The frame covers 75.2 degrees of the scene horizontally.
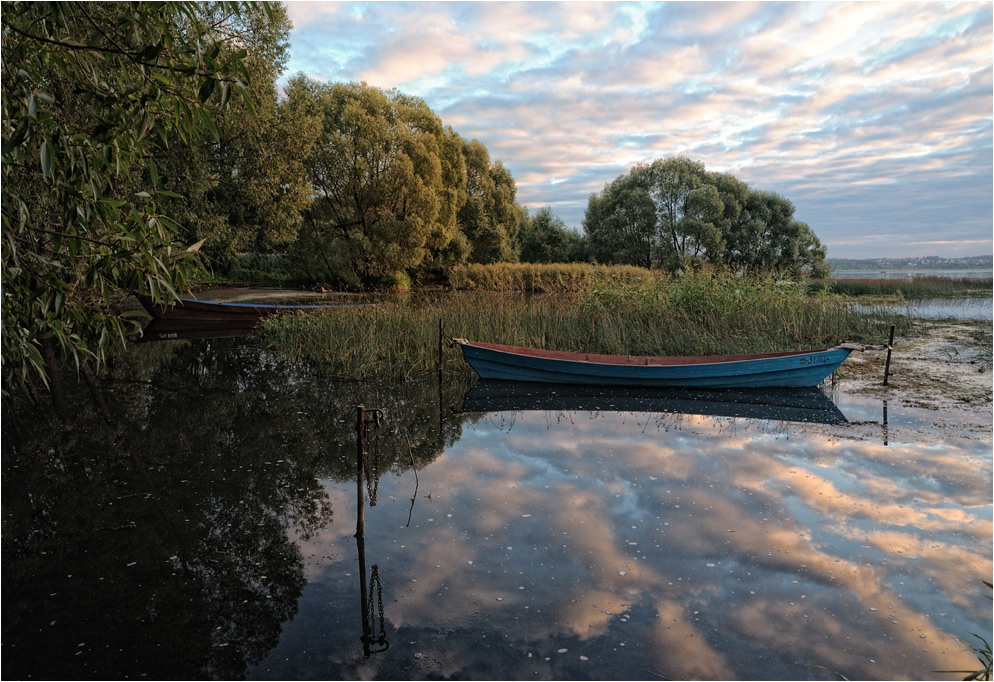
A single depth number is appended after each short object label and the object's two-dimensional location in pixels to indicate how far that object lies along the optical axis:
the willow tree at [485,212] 35.78
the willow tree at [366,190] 27.94
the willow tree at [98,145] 2.62
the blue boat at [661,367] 10.20
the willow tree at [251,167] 17.45
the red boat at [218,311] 15.96
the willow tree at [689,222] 38.47
